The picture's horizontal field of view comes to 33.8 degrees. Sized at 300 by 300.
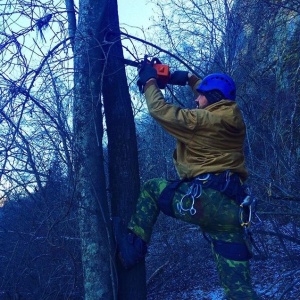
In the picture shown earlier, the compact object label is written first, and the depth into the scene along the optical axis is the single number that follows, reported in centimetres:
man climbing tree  366
